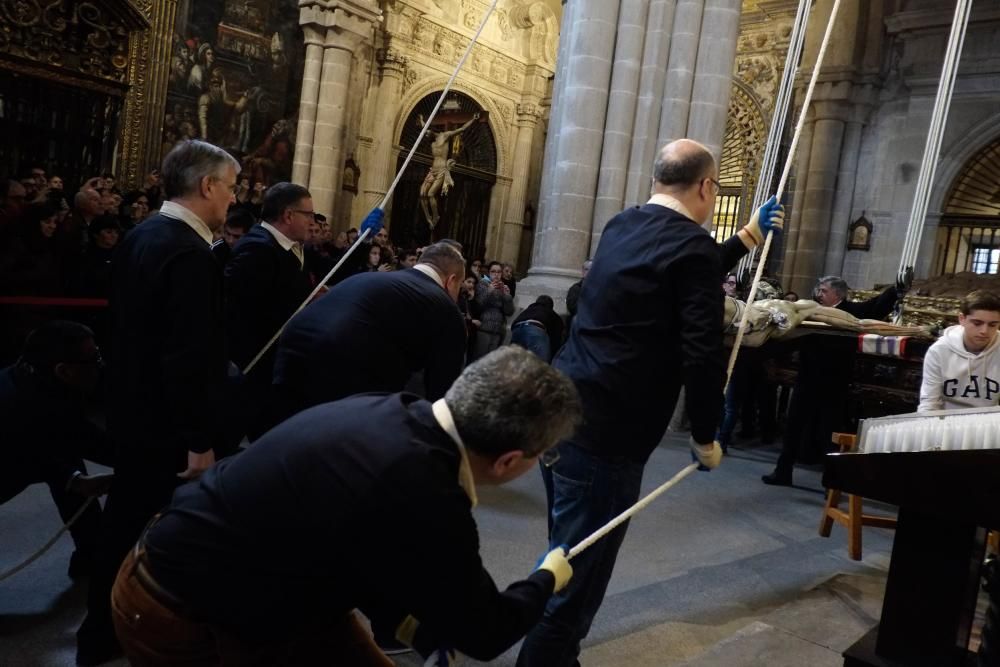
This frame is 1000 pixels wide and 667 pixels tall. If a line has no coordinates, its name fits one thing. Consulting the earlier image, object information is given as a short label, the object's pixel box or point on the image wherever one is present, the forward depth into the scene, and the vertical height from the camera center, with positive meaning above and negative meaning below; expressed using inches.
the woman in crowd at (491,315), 337.7 -19.8
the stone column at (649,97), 288.2 +72.0
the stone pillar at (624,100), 288.0 +70.3
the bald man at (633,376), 88.6 -10.2
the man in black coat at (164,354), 92.8 -15.5
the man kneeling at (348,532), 53.0 -20.1
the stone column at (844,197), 500.4 +76.4
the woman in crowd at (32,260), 209.3 -14.1
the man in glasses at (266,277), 131.1 -6.4
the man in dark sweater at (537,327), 191.0 -13.4
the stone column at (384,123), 546.3 +93.7
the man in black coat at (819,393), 236.4 -25.6
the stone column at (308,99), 494.6 +93.0
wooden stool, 157.6 -41.6
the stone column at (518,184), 661.3 +75.1
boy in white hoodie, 159.6 -6.7
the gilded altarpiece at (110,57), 399.9 +85.5
